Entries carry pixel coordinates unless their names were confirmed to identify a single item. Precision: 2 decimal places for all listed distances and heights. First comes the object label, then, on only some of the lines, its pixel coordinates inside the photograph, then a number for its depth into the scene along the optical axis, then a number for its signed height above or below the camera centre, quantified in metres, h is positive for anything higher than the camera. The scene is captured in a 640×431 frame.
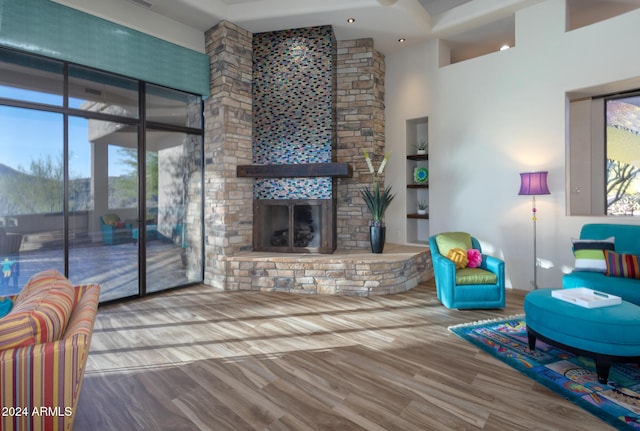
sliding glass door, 3.77 +0.43
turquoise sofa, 3.41 -0.69
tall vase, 5.26 -0.38
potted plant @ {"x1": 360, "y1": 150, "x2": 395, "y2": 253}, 5.26 -0.12
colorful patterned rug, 2.22 -1.23
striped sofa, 1.50 -0.67
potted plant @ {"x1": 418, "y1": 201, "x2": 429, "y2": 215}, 6.35 +0.07
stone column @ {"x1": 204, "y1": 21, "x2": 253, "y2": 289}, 5.21 +0.98
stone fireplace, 5.00 +0.53
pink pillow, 4.36 -0.59
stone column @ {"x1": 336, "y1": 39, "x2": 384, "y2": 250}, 5.84 +1.48
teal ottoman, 2.48 -0.88
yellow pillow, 4.29 -0.57
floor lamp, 4.50 +0.35
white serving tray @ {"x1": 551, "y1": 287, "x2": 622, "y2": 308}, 2.76 -0.71
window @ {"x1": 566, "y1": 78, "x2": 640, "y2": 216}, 4.89 +0.83
